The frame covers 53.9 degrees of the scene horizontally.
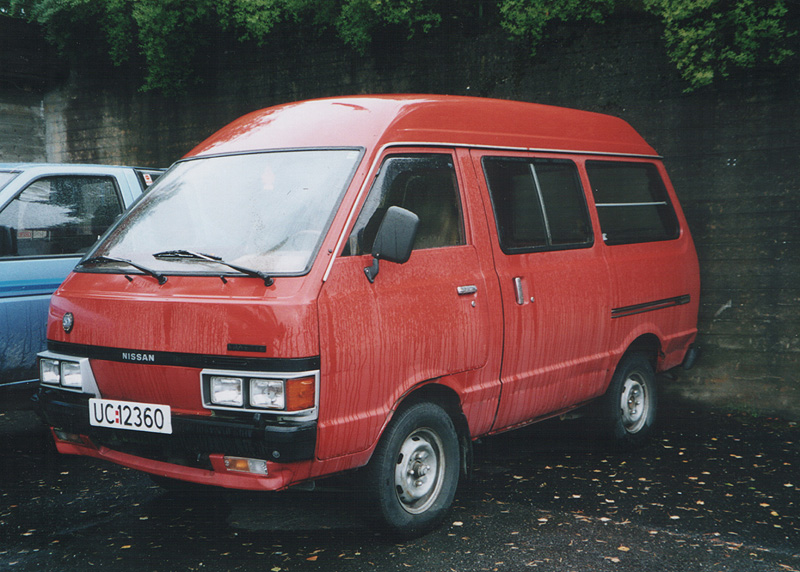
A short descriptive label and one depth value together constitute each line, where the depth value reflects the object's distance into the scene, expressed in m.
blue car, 5.50
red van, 3.51
